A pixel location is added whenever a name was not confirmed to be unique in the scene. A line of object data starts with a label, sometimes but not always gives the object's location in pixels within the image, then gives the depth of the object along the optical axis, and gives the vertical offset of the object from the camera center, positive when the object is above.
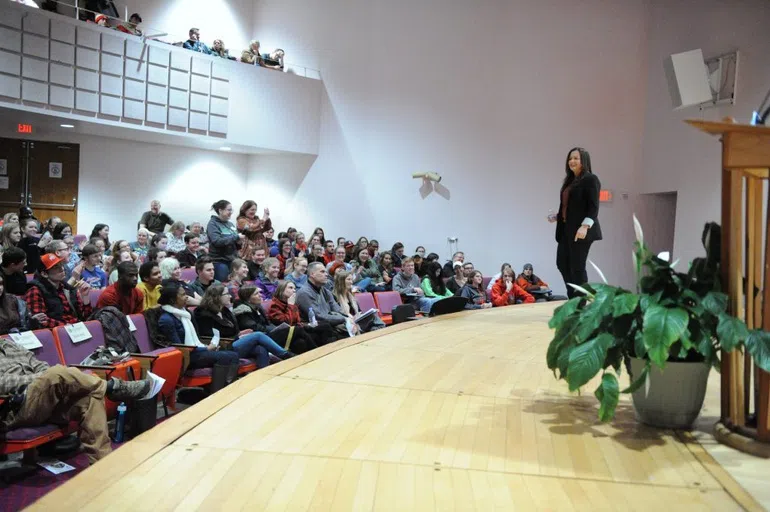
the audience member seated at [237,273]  6.15 -0.25
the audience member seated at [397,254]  10.51 -0.07
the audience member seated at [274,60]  12.06 +3.07
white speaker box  8.94 +2.25
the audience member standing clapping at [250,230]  7.20 +0.14
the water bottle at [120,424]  3.87 -0.99
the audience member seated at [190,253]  8.06 -0.12
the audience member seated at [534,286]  9.38 -0.42
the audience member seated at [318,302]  5.79 -0.45
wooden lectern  2.16 -0.02
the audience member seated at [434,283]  8.49 -0.40
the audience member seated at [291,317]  5.51 -0.57
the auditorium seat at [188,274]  7.05 -0.32
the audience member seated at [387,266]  9.19 -0.23
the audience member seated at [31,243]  6.94 -0.06
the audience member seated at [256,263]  7.25 -0.19
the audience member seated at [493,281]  9.02 -0.36
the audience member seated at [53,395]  3.24 -0.74
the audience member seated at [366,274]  8.38 -0.32
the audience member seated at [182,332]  4.67 -0.59
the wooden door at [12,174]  10.73 +0.92
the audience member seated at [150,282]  5.29 -0.31
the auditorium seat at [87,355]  3.91 -0.67
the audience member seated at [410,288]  8.03 -0.44
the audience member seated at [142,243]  8.51 -0.03
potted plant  2.19 -0.24
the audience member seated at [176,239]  8.95 +0.03
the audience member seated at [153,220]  11.06 +0.32
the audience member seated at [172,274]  5.51 -0.26
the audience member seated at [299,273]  6.73 -0.26
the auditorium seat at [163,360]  4.25 -0.71
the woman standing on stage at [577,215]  4.88 +0.27
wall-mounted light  11.41 +1.17
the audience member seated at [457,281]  8.84 -0.37
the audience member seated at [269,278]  6.68 -0.31
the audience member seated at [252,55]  11.80 +3.08
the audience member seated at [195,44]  11.06 +3.04
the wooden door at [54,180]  10.96 +0.87
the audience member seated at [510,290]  8.83 -0.46
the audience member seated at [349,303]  6.23 -0.49
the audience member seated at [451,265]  9.57 -0.19
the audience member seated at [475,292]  8.36 -0.49
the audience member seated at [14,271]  4.84 -0.24
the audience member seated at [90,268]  6.01 -0.25
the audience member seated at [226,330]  5.05 -0.62
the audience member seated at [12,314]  4.13 -0.45
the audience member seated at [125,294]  4.87 -0.37
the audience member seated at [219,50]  11.52 +3.07
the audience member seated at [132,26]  10.27 +3.04
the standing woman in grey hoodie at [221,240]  6.63 +0.03
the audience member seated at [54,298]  4.63 -0.40
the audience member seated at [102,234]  8.02 +0.05
